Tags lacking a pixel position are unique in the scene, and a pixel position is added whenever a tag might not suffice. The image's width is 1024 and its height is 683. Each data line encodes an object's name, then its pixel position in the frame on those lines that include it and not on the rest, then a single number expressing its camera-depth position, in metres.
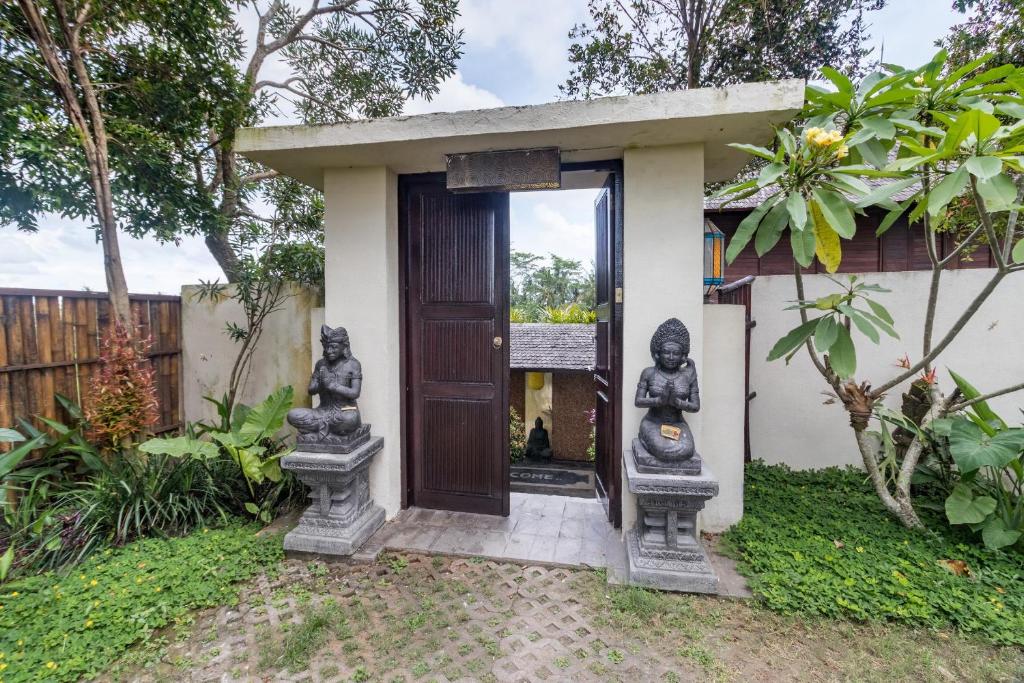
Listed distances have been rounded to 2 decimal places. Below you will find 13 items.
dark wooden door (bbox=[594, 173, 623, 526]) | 2.98
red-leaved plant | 3.12
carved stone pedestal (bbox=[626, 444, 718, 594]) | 2.38
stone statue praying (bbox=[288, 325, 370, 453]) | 2.81
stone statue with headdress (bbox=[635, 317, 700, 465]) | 2.49
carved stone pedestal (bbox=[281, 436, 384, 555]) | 2.72
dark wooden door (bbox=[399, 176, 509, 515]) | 3.22
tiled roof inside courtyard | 7.46
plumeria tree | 1.99
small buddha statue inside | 7.90
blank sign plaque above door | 2.78
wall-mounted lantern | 3.10
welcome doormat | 5.49
